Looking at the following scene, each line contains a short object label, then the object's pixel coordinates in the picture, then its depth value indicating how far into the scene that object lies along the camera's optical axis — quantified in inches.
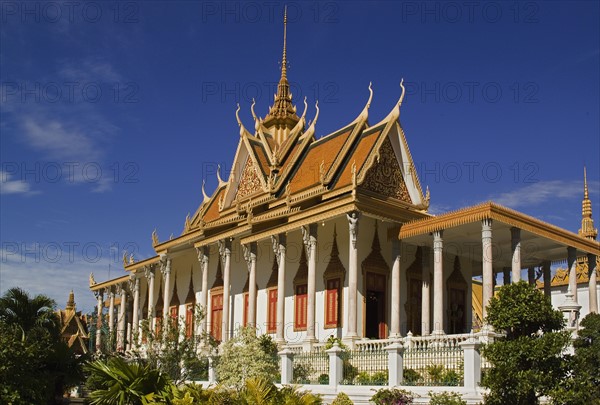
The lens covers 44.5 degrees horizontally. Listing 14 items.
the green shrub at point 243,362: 692.1
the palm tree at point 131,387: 587.8
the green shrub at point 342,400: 567.8
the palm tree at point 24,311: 835.4
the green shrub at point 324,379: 669.8
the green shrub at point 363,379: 622.8
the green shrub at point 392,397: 550.3
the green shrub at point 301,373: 698.2
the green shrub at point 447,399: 508.1
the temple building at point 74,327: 1520.7
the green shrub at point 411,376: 583.8
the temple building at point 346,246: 816.3
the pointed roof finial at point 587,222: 1384.1
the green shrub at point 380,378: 608.3
